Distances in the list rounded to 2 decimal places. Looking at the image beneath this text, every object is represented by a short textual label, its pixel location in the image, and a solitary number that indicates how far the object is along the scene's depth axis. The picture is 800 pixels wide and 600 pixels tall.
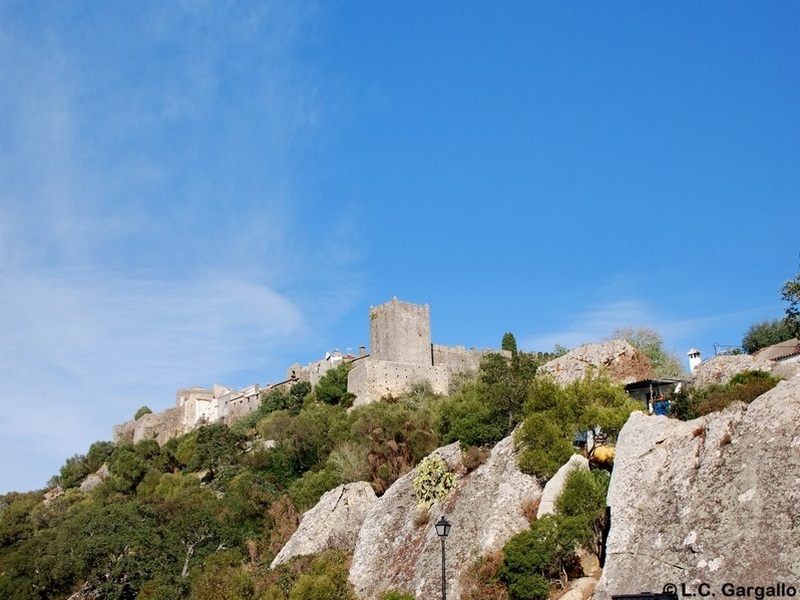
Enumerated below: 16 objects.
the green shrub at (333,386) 60.44
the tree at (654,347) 44.86
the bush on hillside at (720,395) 19.80
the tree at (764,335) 45.47
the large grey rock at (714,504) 11.61
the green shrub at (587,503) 17.09
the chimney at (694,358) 37.98
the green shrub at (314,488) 33.00
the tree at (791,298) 23.14
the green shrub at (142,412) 97.12
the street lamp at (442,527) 15.48
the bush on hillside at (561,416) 20.05
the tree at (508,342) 64.69
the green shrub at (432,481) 22.98
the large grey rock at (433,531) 19.36
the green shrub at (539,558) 16.69
